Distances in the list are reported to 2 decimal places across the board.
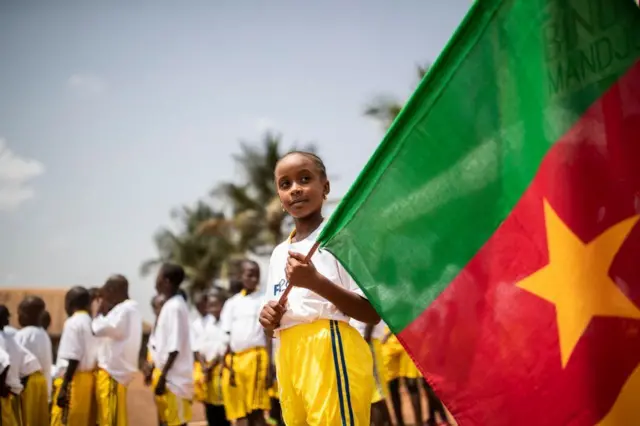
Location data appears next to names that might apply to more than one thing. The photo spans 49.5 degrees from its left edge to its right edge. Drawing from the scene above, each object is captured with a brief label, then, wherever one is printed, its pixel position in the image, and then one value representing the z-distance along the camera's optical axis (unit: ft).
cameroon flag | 9.00
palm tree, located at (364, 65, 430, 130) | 60.80
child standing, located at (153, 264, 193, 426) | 24.62
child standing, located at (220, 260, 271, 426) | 27.86
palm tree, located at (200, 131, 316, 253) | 86.02
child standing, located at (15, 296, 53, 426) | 26.32
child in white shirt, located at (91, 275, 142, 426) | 23.49
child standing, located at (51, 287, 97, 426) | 23.36
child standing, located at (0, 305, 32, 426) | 24.63
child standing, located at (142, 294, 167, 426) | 25.80
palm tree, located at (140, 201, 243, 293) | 107.34
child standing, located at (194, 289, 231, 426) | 31.24
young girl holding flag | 10.39
